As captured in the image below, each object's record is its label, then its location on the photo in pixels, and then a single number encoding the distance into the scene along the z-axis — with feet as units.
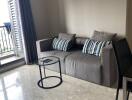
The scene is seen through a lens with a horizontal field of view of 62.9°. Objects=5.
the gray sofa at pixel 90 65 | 6.12
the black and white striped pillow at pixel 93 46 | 6.92
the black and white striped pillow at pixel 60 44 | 8.10
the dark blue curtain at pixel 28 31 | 8.89
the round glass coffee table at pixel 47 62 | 6.79
